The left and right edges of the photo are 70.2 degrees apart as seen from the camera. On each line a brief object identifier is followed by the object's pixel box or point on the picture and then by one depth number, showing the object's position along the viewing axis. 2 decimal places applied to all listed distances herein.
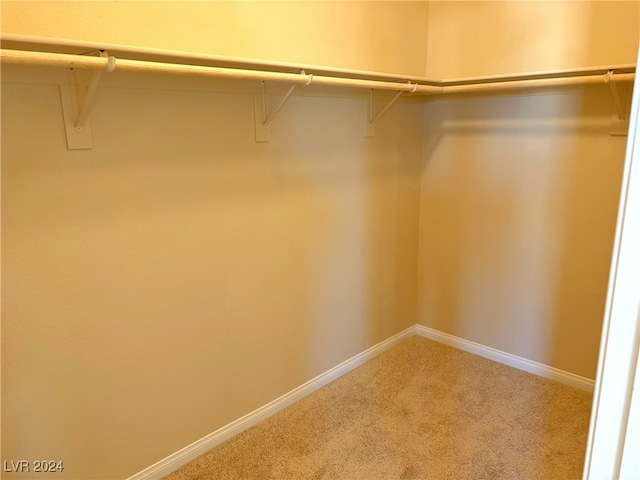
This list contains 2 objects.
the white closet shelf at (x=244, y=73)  1.16
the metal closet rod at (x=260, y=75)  1.13
